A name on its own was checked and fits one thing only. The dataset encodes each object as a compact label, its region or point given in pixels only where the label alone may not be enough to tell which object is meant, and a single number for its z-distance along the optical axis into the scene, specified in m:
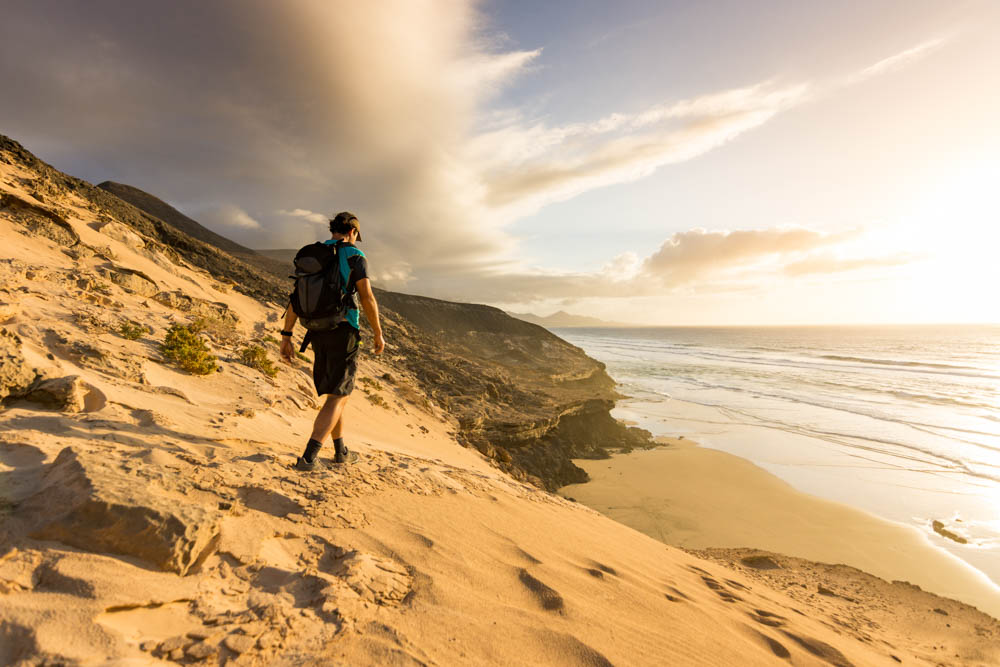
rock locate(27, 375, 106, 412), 3.15
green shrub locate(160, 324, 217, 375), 5.31
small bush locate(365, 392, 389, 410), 8.39
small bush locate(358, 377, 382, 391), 9.41
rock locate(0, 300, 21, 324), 4.14
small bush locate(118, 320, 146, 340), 5.29
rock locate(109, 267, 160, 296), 7.19
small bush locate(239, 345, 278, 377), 6.40
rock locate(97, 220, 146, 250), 9.56
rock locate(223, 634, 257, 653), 1.64
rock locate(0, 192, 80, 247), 7.29
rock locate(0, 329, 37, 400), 3.05
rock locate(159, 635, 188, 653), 1.54
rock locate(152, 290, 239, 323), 7.71
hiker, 3.36
